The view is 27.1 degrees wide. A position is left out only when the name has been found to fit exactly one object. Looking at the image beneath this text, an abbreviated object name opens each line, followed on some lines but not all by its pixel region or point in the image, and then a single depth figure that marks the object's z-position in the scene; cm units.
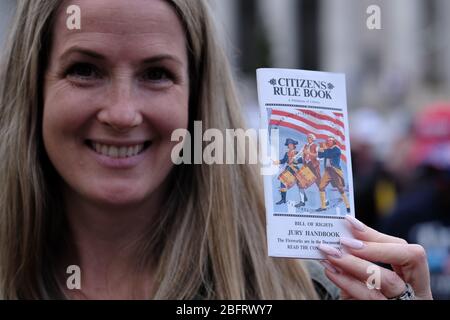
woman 234
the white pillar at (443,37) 3469
